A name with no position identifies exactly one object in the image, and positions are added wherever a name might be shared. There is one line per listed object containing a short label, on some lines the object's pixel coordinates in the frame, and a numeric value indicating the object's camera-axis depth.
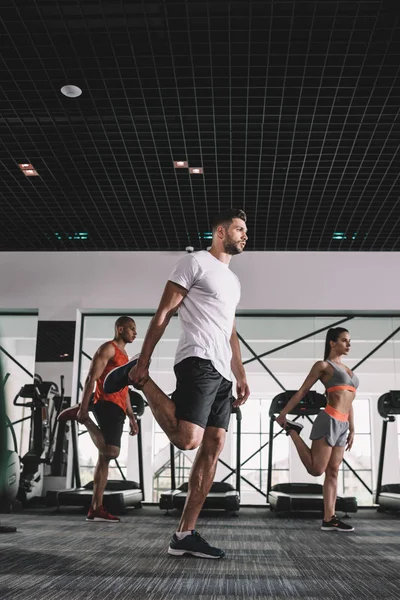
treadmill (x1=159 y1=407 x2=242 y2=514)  5.29
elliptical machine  5.90
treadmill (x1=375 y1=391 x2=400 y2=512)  5.87
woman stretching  4.03
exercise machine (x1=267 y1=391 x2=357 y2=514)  5.25
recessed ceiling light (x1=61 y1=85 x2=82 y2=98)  4.31
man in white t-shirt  2.56
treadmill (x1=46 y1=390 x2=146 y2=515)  5.12
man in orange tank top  4.24
